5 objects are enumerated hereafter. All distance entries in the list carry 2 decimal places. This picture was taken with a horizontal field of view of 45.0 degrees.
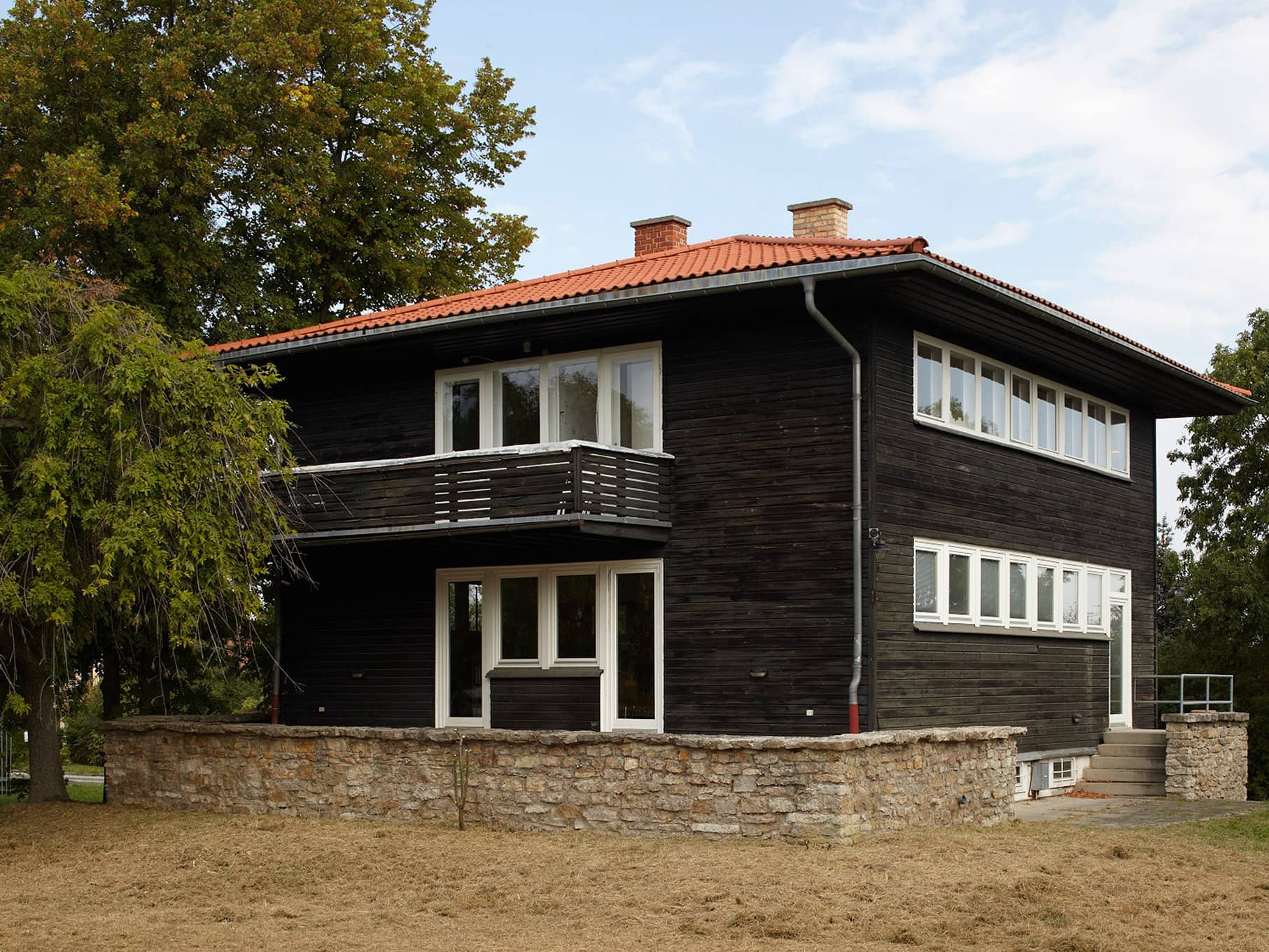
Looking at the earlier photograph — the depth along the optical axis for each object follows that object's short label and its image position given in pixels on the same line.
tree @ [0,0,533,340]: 24.95
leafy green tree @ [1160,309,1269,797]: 31.70
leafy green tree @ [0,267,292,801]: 15.48
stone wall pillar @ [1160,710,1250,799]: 20.61
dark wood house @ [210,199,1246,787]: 16.77
